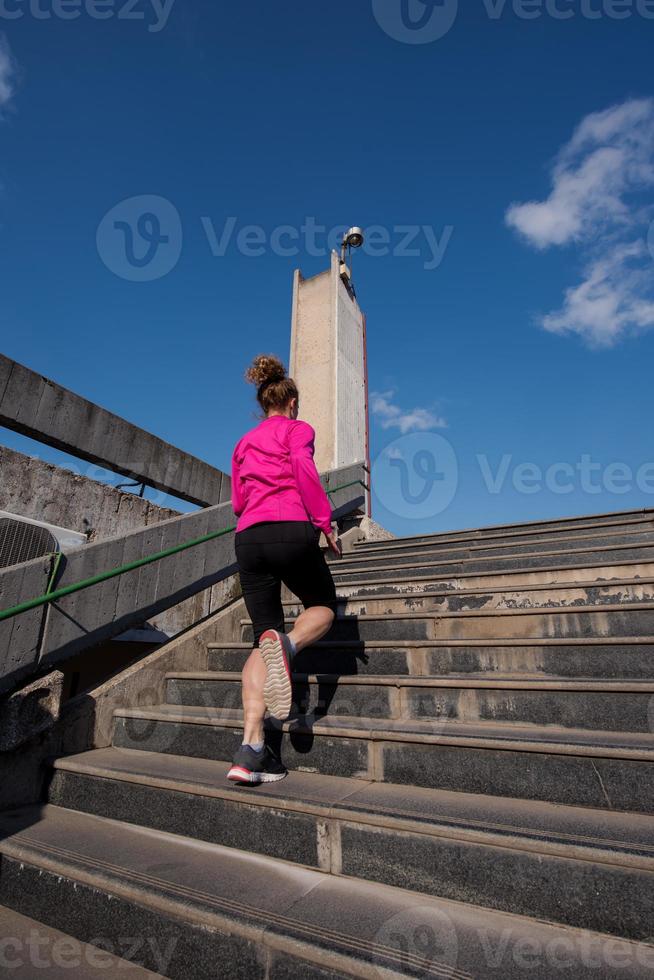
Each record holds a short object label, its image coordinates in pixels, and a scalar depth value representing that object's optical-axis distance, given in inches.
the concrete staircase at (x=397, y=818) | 52.6
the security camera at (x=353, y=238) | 448.1
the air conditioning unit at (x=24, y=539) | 132.5
